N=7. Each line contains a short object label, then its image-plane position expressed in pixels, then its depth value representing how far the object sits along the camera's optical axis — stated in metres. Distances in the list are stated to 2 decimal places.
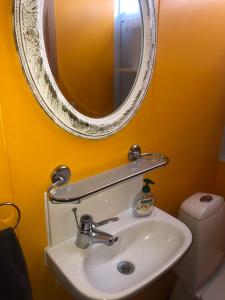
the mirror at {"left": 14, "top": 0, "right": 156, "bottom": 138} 0.66
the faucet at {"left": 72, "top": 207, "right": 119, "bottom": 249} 0.88
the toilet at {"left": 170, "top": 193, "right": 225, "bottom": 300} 1.24
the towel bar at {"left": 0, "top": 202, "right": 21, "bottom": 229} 0.73
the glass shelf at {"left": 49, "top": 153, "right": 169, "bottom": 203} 0.78
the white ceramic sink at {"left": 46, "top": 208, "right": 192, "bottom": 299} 0.77
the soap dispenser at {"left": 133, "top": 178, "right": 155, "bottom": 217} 1.08
